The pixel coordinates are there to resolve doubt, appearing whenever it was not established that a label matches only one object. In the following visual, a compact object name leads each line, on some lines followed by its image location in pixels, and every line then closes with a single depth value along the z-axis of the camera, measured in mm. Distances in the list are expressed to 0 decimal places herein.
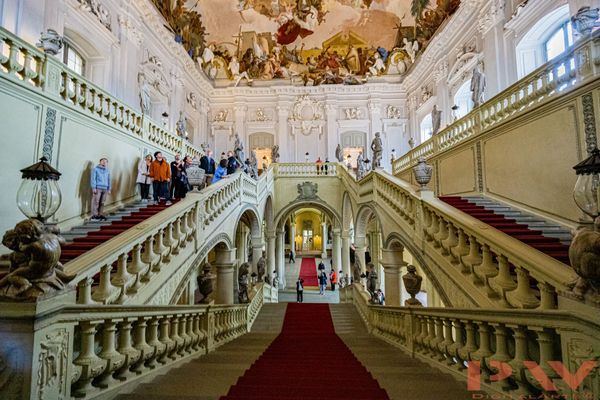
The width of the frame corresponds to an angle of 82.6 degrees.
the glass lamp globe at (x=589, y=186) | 2072
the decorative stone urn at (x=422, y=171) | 6172
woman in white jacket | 8641
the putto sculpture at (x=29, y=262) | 1871
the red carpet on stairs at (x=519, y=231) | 5039
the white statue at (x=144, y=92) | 11110
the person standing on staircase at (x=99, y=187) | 6992
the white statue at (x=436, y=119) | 13789
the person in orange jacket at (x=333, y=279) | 17106
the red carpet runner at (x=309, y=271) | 20328
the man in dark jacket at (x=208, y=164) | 10557
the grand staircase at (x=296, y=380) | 2562
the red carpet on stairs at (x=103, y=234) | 4918
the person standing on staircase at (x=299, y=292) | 15492
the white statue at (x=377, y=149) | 11648
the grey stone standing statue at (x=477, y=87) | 10352
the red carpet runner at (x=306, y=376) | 2582
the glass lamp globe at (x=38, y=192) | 1999
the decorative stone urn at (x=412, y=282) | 5340
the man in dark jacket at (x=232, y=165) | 11055
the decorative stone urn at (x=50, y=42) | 6244
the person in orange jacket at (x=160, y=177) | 8344
